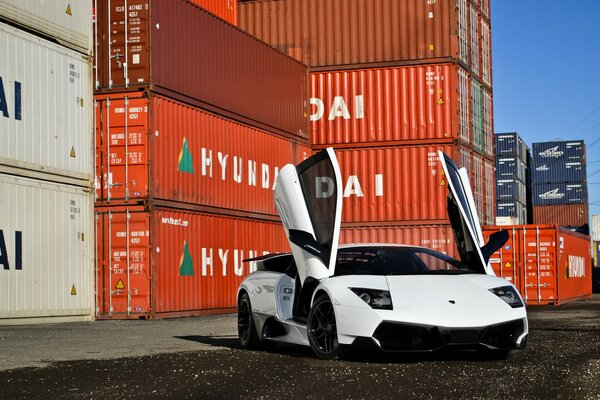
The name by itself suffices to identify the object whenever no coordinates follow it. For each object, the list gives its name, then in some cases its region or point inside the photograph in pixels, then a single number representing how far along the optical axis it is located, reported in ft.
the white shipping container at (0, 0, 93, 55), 57.00
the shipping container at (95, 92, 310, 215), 64.39
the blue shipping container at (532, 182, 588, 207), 234.17
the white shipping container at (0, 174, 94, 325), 54.90
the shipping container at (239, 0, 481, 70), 86.89
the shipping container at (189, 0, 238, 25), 83.35
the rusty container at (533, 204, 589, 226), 223.30
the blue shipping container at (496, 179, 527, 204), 192.44
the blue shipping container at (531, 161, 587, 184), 237.25
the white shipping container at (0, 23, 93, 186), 55.57
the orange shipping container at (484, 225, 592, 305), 88.69
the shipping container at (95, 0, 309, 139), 65.57
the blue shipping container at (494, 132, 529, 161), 200.44
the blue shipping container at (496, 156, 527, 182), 195.86
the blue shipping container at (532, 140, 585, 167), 240.94
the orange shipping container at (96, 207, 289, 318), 63.67
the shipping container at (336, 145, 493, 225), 85.76
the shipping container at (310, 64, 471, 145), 86.22
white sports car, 26.50
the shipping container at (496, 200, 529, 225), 191.52
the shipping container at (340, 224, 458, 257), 84.28
